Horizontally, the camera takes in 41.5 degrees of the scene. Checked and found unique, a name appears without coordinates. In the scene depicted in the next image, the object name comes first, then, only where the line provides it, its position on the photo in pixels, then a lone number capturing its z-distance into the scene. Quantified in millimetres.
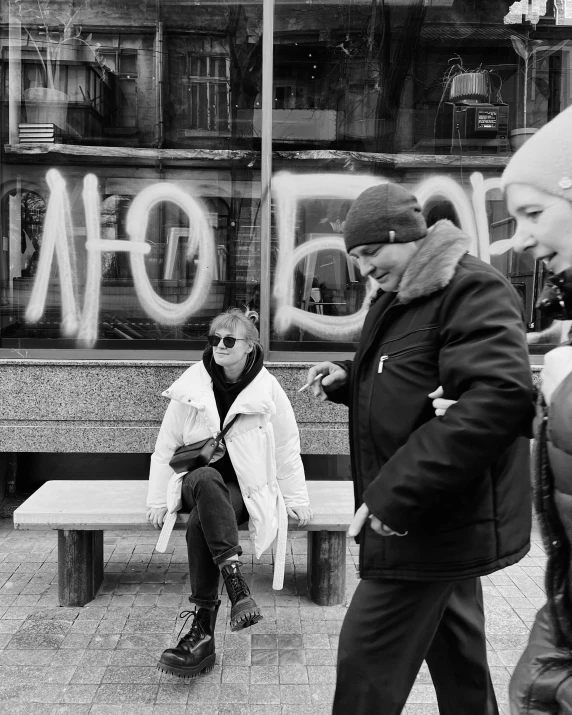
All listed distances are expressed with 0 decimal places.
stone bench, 3811
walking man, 1910
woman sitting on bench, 3406
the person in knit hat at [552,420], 1445
